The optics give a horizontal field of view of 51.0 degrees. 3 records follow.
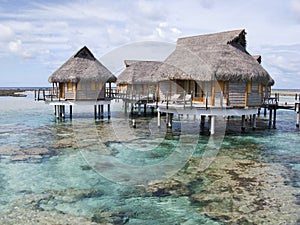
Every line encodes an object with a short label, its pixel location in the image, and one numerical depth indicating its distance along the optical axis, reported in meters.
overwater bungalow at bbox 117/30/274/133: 17.77
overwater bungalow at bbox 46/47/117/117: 24.77
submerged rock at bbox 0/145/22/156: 14.43
